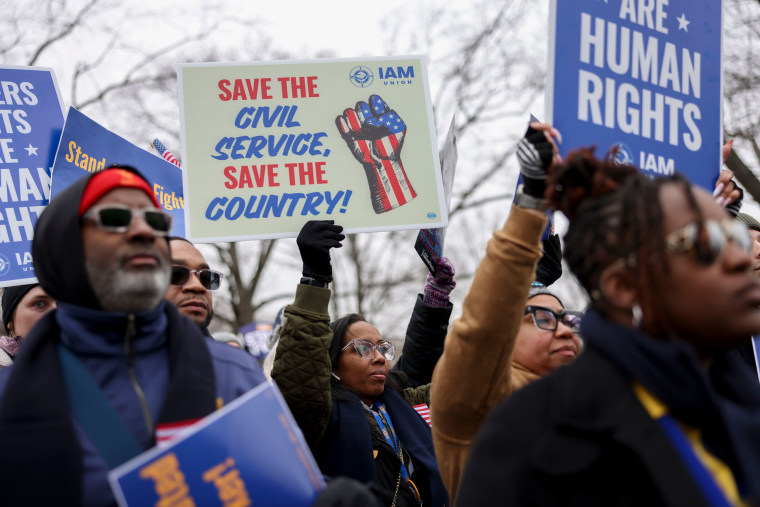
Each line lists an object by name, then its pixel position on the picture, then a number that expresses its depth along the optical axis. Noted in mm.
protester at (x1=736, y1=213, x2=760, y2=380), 3512
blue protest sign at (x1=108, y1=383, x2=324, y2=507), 1868
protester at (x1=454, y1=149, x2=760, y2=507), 1604
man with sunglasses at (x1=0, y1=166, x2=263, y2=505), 1950
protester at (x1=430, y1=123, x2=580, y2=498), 2312
